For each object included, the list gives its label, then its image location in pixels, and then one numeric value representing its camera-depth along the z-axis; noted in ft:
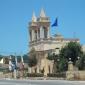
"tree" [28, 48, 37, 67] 269.39
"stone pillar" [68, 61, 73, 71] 168.93
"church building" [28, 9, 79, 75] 255.93
